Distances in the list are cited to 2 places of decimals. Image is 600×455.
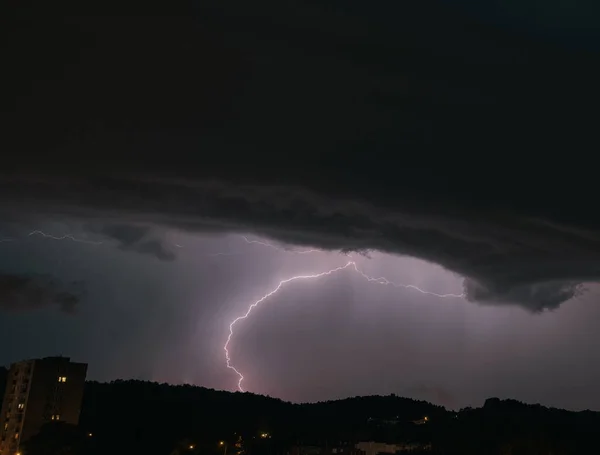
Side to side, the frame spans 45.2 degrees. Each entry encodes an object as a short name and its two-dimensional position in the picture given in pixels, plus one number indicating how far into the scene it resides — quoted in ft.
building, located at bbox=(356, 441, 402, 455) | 569.23
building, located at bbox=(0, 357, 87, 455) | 419.33
